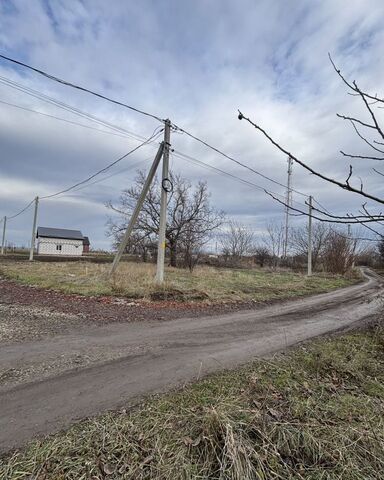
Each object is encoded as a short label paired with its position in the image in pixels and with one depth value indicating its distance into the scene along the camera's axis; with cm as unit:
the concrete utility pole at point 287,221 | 3408
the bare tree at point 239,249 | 4931
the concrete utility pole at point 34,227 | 3212
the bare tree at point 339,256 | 3275
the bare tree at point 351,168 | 139
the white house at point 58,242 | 6053
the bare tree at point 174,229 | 3138
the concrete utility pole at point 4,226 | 4961
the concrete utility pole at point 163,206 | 1284
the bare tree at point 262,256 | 4341
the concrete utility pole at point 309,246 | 2805
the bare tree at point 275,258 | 4255
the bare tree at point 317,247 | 3809
